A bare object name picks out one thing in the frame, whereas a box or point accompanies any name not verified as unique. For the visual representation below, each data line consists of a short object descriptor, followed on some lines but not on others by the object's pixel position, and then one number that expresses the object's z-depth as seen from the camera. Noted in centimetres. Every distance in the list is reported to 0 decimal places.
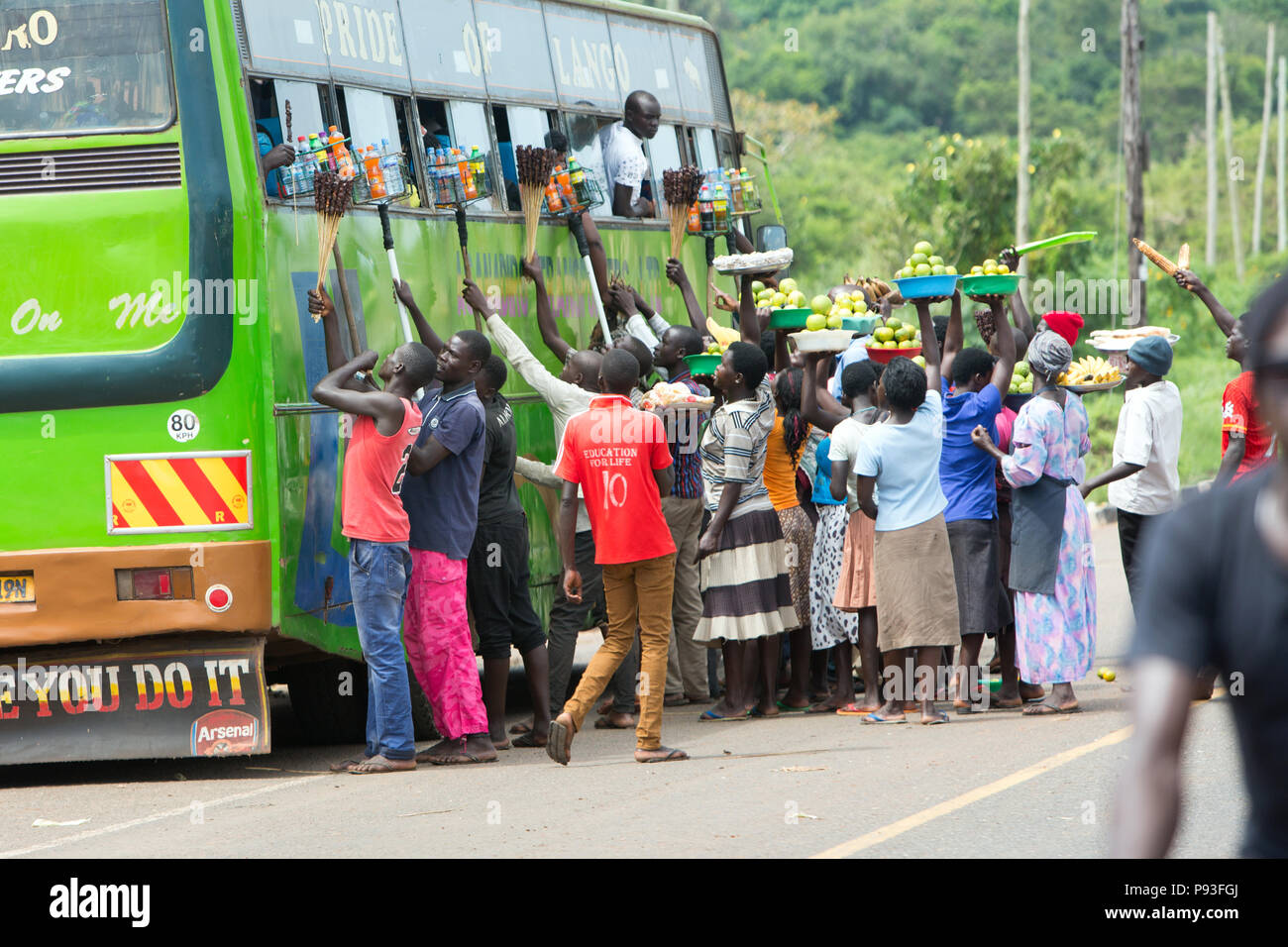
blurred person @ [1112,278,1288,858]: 477
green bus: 1477
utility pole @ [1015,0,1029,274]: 5284
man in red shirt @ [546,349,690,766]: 1560
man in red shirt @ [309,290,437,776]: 1516
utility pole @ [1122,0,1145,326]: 4166
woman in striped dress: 1758
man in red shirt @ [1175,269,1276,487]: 1736
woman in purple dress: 1766
